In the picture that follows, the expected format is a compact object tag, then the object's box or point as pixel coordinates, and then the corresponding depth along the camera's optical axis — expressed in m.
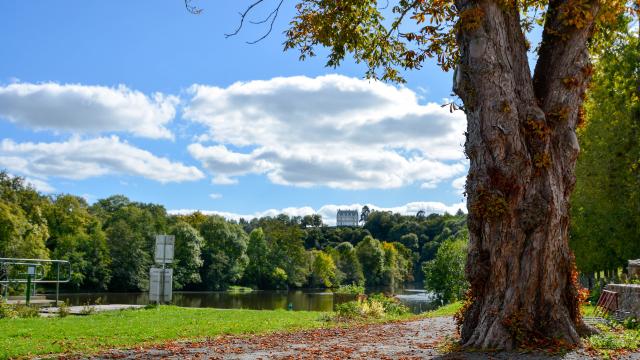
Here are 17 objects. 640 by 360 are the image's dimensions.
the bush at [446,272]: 36.16
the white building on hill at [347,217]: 162.62
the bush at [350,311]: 18.01
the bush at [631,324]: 12.30
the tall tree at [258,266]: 80.69
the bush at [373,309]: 18.72
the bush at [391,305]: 21.29
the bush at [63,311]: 18.16
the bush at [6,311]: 17.14
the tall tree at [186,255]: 66.75
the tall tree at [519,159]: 9.12
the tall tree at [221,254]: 72.32
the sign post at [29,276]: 20.21
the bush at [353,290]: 29.07
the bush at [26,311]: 17.58
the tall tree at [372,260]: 95.88
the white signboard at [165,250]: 23.62
